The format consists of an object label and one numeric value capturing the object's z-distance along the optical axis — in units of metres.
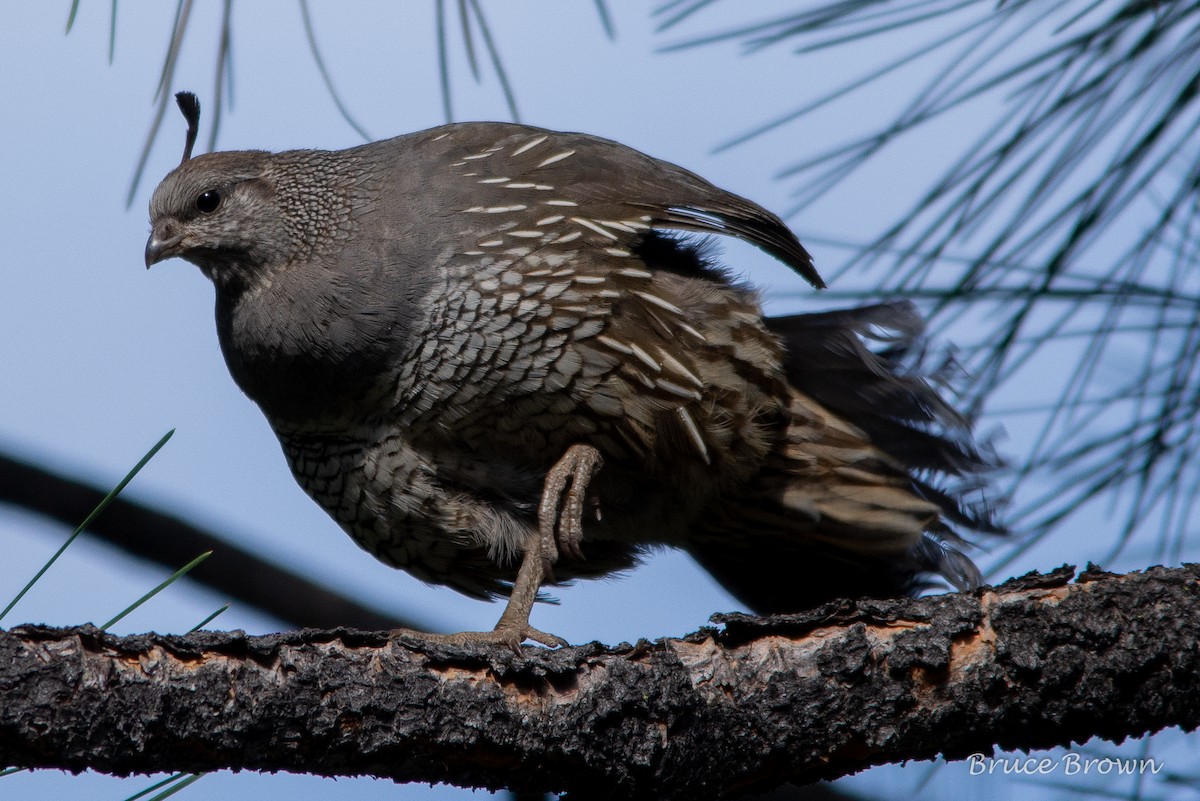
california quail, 6.86
